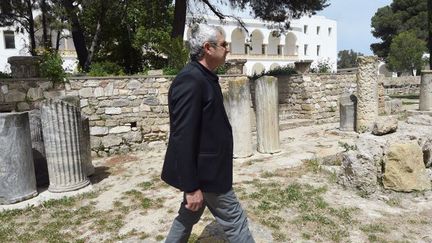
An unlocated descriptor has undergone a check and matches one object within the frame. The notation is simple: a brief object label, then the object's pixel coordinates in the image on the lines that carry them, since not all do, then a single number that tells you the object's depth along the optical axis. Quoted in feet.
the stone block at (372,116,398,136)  16.60
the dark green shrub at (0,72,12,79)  26.28
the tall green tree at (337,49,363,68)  229.86
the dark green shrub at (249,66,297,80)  42.63
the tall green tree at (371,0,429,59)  120.67
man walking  7.63
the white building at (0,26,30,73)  94.02
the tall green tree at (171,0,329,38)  43.61
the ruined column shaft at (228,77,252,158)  22.25
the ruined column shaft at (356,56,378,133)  29.60
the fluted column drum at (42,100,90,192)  17.44
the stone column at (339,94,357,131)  31.76
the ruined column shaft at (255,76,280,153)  22.85
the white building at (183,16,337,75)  128.57
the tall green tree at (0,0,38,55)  37.40
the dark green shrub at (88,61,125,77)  32.80
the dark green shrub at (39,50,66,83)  24.84
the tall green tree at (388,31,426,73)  109.29
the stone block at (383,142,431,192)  15.23
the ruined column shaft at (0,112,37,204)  16.22
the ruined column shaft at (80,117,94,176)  20.13
